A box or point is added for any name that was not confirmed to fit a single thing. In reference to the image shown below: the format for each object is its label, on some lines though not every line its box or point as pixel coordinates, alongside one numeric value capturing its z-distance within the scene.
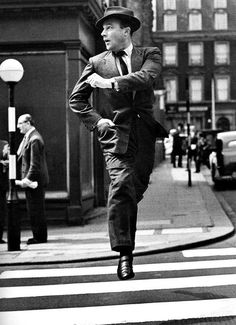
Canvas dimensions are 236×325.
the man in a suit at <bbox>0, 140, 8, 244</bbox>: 9.71
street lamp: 8.60
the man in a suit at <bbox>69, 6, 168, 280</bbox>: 4.77
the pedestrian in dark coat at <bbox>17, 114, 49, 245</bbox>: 9.23
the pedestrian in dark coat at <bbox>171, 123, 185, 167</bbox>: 24.94
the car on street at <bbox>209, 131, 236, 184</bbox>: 17.22
